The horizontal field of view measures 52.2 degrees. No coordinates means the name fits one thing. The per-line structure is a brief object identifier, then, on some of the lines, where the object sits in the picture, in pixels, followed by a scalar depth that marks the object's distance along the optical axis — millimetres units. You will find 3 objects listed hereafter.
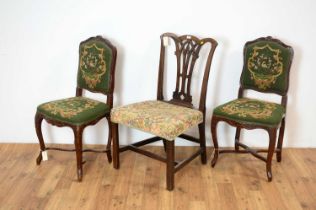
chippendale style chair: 2193
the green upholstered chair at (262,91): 2297
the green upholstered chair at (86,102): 2336
